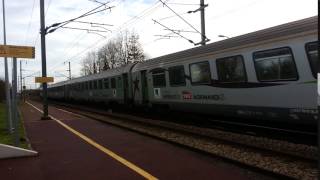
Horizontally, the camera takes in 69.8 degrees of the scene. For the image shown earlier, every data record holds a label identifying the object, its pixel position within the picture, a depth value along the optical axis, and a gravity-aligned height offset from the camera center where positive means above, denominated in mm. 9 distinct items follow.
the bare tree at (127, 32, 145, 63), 33259 +6220
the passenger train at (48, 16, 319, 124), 5198 +391
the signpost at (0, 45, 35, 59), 5205 +1051
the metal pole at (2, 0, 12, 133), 5879 +38
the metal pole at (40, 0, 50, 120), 11500 +2488
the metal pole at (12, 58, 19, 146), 5354 -111
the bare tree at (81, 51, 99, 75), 42151 +5582
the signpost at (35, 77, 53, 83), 11577 +847
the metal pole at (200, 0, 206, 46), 11500 +3266
